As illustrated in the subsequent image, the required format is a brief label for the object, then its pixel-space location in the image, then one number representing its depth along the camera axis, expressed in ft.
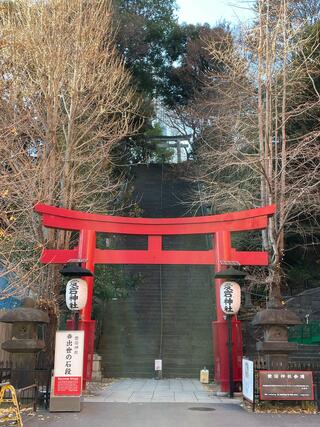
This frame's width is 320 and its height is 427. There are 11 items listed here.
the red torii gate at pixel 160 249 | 41.52
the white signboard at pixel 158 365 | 51.47
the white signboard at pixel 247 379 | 32.30
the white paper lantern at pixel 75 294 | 41.04
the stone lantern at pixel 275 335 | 34.94
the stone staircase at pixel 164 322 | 55.06
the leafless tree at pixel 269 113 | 42.32
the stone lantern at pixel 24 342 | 32.71
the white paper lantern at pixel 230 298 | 41.22
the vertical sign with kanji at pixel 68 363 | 31.37
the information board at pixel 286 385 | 31.89
